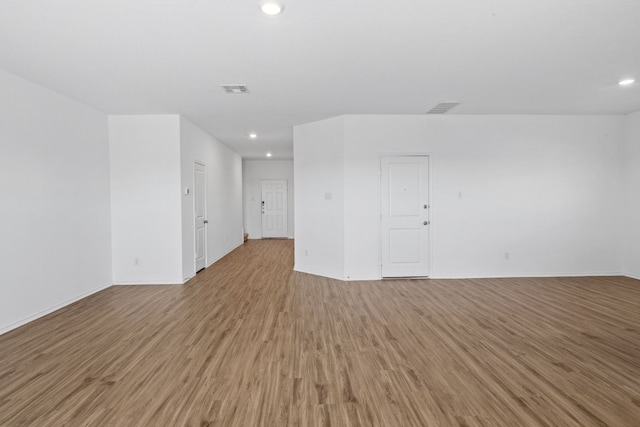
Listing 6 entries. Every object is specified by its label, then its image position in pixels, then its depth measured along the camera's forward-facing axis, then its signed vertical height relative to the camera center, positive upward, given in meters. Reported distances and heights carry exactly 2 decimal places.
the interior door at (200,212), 6.15 -0.18
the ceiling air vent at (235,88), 4.00 +1.47
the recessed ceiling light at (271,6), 2.28 +1.43
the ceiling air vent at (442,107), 4.87 +1.50
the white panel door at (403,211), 5.57 -0.16
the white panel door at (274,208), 11.66 -0.20
